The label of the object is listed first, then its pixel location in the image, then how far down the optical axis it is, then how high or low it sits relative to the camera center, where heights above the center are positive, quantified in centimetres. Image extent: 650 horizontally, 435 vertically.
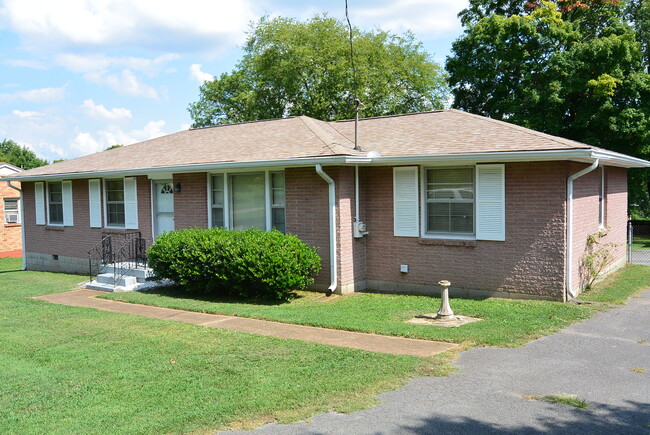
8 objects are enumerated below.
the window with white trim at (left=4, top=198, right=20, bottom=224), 2673 -28
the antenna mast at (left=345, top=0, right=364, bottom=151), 1193 +201
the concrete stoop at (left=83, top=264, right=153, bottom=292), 1349 -190
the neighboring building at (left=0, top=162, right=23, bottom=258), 2656 -77
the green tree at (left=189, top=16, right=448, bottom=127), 3775 +845
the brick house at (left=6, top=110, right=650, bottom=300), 1065 +1
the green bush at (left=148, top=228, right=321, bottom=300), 1109 -125
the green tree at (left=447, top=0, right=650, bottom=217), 2223 +499
